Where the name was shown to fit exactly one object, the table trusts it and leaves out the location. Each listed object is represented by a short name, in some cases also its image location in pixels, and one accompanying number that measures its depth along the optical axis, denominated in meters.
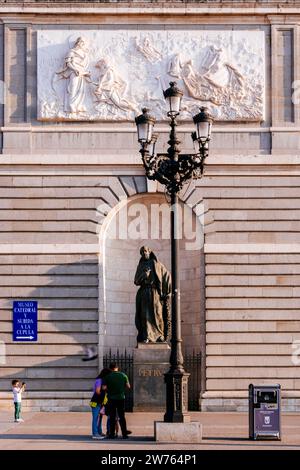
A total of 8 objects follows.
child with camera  27.59
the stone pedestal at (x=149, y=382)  29.59
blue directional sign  30.55
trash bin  23.27
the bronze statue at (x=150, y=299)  30.14
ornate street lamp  22.80
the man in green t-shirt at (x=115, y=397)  23.48
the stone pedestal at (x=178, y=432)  22.39
